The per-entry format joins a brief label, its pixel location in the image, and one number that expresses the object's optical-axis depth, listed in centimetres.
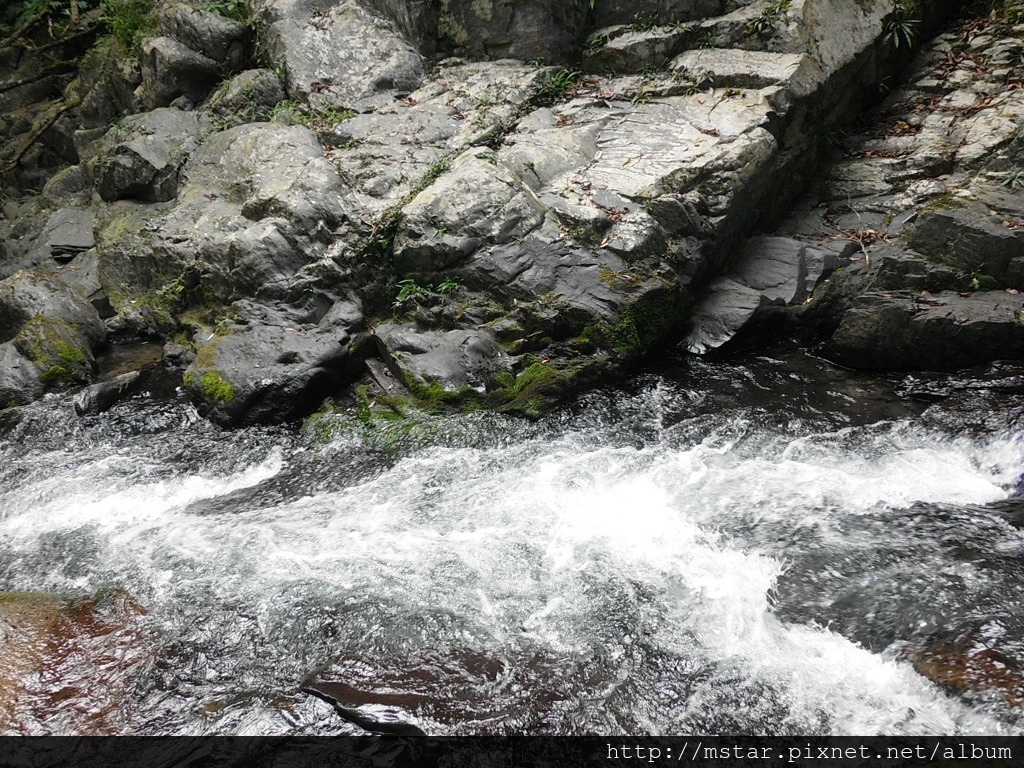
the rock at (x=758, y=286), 731
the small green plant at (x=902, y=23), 849
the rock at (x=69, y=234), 1066
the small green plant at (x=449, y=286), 732
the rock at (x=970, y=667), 342
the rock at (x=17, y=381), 775
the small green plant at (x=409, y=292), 749
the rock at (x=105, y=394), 759
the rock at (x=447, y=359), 680
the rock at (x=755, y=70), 779
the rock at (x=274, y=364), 705
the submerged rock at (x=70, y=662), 373
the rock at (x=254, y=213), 792
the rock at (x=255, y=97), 1006
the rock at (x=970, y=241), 643
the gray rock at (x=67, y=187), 1179
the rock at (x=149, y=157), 1012
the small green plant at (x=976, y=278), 651
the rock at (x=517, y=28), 914
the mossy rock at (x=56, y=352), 802
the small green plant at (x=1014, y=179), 688
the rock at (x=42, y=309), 878
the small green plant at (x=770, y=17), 805
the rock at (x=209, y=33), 1070
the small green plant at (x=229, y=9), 1079
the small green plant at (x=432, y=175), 805
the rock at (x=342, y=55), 980
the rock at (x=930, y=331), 622
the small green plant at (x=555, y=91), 899
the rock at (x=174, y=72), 1070
